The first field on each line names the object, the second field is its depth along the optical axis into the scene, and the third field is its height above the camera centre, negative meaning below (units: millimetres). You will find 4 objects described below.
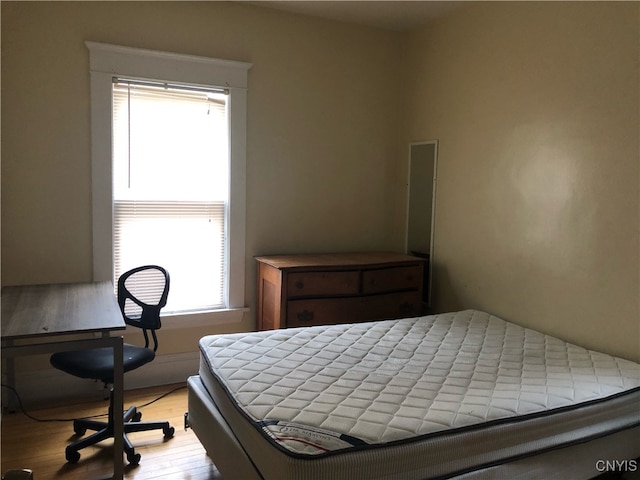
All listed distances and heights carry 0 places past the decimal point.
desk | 2000 -616
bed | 1632 -803
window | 3141 +74
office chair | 2412 -889
